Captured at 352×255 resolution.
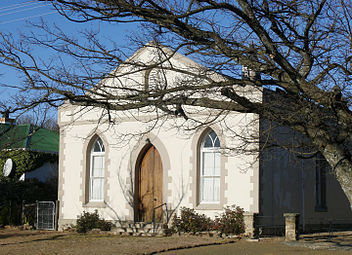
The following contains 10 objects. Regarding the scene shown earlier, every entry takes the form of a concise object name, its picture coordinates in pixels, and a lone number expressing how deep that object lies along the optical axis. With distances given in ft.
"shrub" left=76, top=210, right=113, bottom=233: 64.28
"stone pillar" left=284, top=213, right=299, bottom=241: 51.65
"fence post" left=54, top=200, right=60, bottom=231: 68.48
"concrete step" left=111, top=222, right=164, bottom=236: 60.08
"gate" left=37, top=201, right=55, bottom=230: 69.10
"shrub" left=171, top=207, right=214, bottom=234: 56.75
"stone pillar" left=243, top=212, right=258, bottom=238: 54.13
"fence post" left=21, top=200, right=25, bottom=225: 72.33
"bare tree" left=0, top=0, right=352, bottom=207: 30.94
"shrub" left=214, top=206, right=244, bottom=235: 54.65
